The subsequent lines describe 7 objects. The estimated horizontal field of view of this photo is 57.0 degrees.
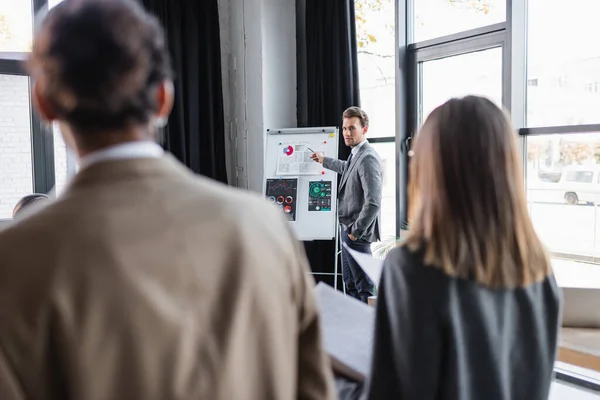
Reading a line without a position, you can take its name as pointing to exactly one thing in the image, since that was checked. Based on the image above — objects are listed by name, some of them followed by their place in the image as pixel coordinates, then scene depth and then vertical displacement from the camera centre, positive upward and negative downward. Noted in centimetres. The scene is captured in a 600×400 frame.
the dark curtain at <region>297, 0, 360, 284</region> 452 +80
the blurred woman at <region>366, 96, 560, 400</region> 95 -19
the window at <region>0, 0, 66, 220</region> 427 +34
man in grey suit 372 -23
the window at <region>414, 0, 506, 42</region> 367 +103
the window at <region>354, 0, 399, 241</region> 444 +67
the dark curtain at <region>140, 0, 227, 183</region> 471 +71
